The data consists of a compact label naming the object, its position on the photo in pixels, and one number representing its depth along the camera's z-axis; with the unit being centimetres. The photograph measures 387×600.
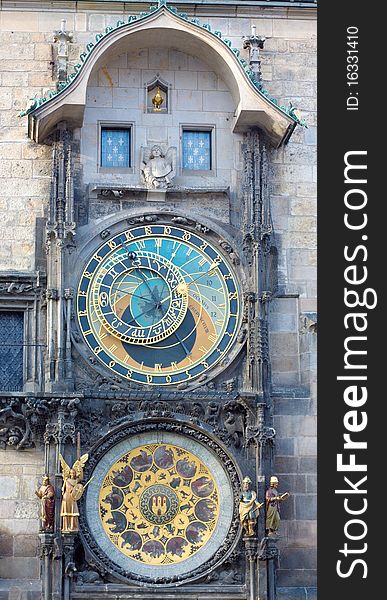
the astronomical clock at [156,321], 1695
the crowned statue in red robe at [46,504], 1673
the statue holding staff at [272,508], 1692
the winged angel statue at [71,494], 1672
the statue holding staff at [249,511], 1686
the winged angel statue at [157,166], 1812
